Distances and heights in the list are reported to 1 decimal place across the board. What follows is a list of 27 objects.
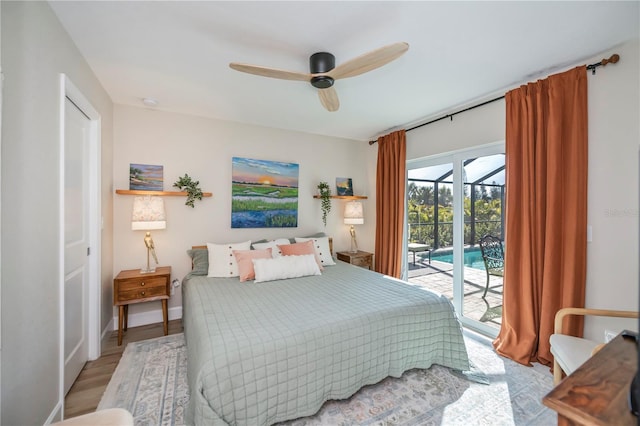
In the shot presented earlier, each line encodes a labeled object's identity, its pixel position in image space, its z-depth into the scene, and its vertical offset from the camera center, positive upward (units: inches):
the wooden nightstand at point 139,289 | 102.9 -32.0
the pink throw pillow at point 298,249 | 129.0 -19.2
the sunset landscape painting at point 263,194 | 141.0 +9.4
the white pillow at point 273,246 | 127.5 -17.5
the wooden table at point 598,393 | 25.8 -19.9
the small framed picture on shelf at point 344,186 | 171.3 +16.4
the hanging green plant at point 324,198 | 159.8 +7.9
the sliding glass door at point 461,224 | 112.7 -6.1
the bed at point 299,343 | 56.4 -33.5
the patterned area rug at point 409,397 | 65.9 -51.8
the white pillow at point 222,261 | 116.1 -22.7
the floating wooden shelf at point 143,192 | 114.9 +8.0
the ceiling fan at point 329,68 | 62.4 +37.9
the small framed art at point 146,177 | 120.4 +15.4
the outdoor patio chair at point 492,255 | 110.9 -18.7
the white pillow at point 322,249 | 138.3 -20.4
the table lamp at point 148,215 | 110.4 -2.0
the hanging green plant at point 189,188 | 127.3 +10.9
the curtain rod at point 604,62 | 75.2 +44.0
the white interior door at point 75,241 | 75.4 -9.7
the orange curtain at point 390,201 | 147.3 +6.0
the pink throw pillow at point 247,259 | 112.0 -21.3
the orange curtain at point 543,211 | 81.5 +0.3
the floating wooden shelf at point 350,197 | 162.7 +9.1
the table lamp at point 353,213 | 160.7 -1.2
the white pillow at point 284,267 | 110.0 -24.4
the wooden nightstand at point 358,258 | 156.5 -28.2
